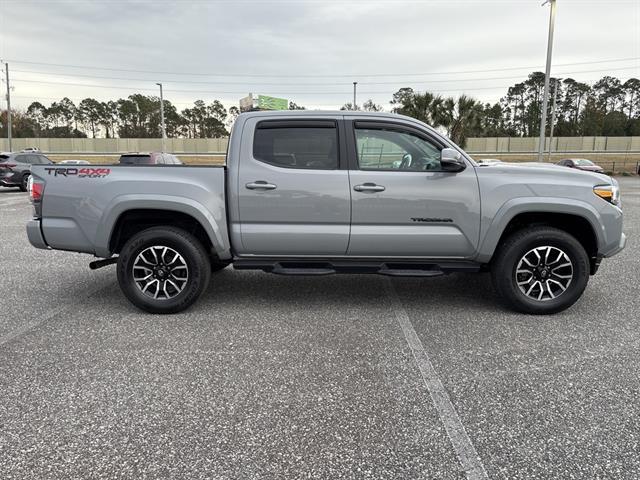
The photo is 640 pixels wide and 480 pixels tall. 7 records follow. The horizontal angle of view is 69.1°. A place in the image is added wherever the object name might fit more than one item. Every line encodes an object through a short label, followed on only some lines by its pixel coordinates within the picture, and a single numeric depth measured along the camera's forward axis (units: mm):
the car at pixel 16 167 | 18328
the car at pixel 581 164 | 27203
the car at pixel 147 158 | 13541
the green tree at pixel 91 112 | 88625
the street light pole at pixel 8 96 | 45625
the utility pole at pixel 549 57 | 20891
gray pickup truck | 4453
